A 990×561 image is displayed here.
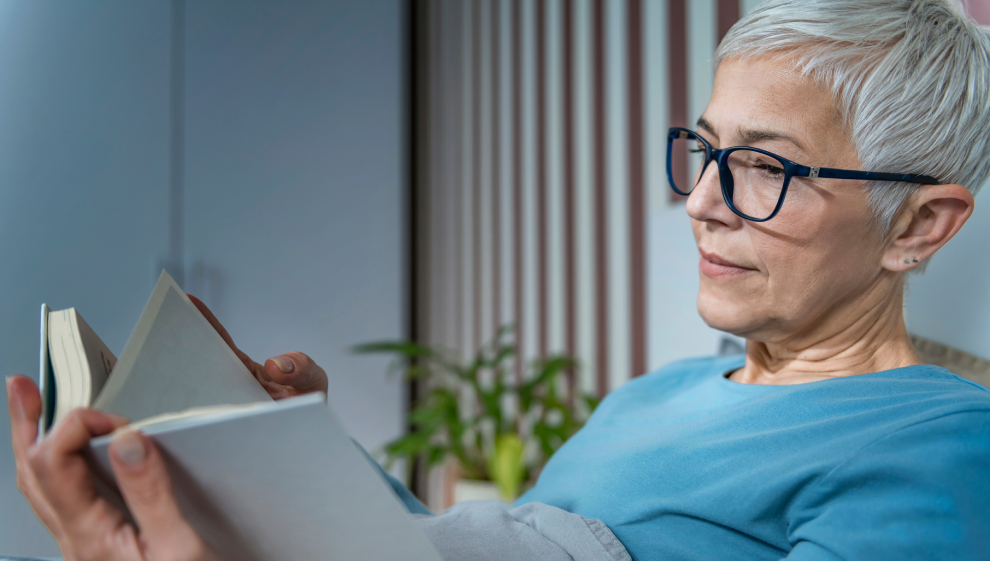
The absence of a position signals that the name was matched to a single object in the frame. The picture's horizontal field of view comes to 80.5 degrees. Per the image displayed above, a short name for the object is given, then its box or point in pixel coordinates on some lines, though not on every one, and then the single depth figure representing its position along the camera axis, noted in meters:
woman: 0.50
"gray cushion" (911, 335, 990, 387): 0.79
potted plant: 1.86
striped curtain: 1.79
